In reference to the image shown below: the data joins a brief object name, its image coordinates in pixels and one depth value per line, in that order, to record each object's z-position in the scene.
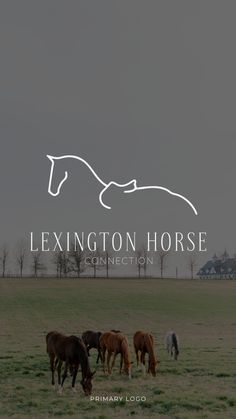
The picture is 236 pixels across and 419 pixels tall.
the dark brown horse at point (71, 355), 14.43
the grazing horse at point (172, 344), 21.12
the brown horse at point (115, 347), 16.83
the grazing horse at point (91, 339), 20.34
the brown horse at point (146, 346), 17.11
